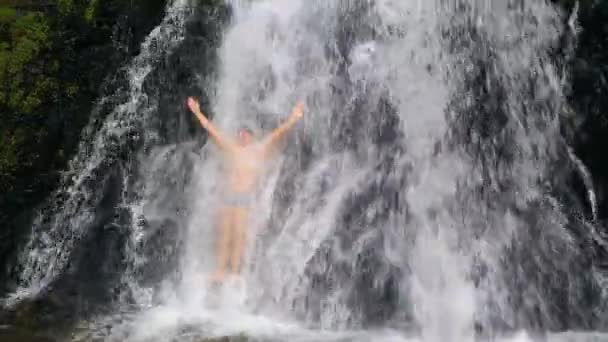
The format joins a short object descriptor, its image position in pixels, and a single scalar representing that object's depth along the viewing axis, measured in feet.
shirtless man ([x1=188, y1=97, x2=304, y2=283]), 27.45
